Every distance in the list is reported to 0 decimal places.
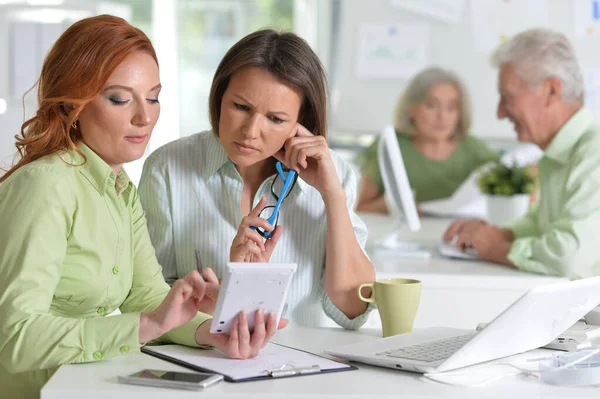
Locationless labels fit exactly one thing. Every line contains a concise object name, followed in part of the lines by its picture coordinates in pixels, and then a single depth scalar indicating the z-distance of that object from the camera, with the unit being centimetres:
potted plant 405
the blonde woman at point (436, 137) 551
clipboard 226
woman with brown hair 268
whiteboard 572
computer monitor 355
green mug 257
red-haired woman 228
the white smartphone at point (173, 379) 219
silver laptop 226
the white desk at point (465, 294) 339
